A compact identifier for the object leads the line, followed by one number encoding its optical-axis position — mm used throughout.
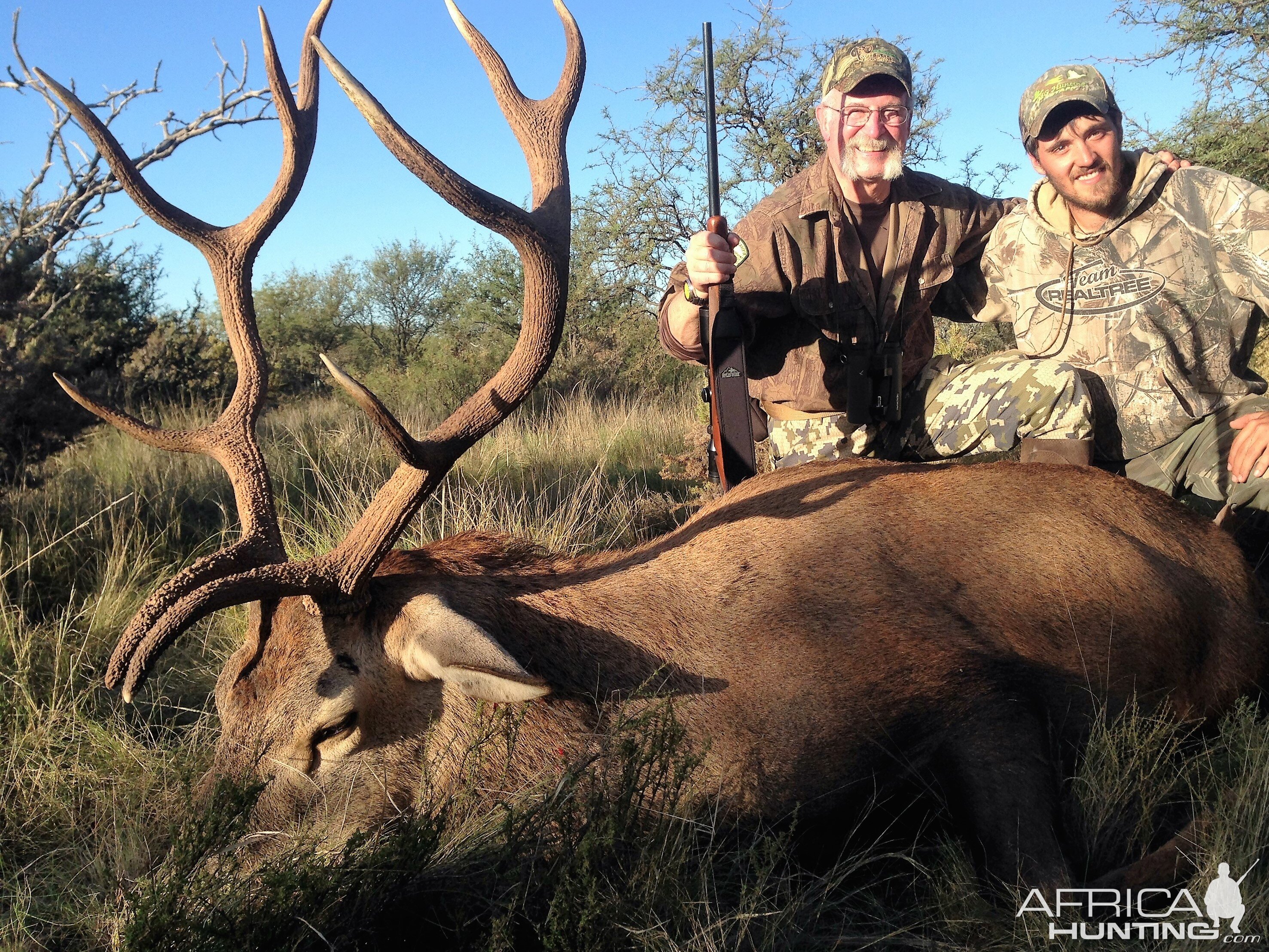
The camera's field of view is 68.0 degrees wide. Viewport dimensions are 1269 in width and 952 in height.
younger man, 4141
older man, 4609
